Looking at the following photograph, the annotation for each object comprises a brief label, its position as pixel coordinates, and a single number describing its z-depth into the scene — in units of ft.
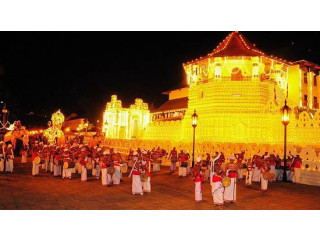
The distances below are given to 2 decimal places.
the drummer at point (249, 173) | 41.14
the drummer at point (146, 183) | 35.03
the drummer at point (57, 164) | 47.26
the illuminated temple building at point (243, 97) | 73.15
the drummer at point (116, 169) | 40.32
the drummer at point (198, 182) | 30.27
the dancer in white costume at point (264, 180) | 37.73
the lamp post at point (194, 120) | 61.52
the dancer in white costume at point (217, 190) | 28.66
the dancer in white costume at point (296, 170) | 44.78
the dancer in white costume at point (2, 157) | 50.63
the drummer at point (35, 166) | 47.55
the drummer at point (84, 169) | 43.24
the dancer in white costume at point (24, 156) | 68.86
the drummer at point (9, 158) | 49.37
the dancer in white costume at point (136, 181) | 34.09
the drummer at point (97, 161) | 45.99
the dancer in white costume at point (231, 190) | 30.22
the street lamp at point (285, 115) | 46.97
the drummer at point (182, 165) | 49.98
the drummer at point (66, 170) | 45.06
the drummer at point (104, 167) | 39.73
